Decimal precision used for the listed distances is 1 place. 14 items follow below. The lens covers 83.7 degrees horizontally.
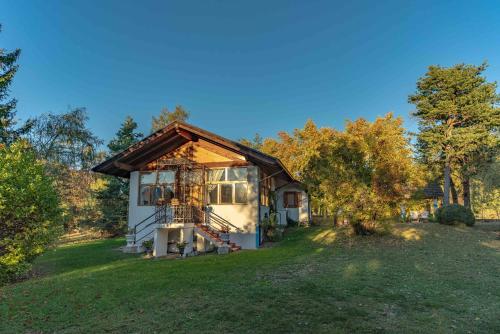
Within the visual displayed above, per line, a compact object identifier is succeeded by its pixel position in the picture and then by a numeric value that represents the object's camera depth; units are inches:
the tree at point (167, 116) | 1317.7
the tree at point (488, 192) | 1088.8
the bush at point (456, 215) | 696.4
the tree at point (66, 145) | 721.0
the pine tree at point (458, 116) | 834.2
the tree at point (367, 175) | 445.1
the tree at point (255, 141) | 1736.6
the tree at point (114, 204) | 844.0
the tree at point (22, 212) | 287.4
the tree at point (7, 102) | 636.7
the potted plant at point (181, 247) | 456.4
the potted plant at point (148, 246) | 481.7
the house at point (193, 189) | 491.2
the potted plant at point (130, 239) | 531.1
